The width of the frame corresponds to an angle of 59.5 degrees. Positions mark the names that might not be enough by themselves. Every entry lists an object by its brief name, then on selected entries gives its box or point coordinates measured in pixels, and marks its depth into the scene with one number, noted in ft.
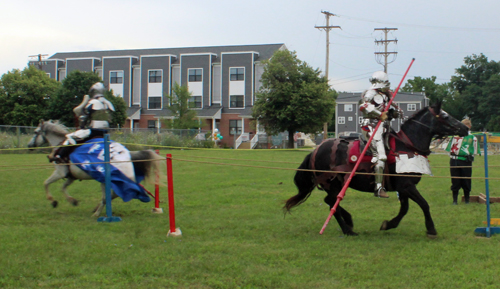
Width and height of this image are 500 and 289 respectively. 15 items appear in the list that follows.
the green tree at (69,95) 134.31
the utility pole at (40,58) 193.49
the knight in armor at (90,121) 28.73
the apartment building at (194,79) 168.55
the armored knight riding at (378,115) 22.53
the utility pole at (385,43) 161.33
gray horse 28.19
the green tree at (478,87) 221.66
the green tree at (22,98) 141.38
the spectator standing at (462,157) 33.58
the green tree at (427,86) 305.12
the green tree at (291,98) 124.98
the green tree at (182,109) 146.10
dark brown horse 22.31
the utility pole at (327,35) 133.53
